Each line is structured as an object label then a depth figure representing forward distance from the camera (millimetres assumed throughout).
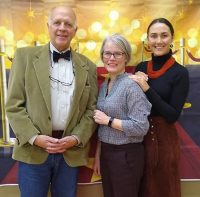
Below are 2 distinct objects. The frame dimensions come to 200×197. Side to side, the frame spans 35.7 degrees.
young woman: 1957
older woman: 1838
